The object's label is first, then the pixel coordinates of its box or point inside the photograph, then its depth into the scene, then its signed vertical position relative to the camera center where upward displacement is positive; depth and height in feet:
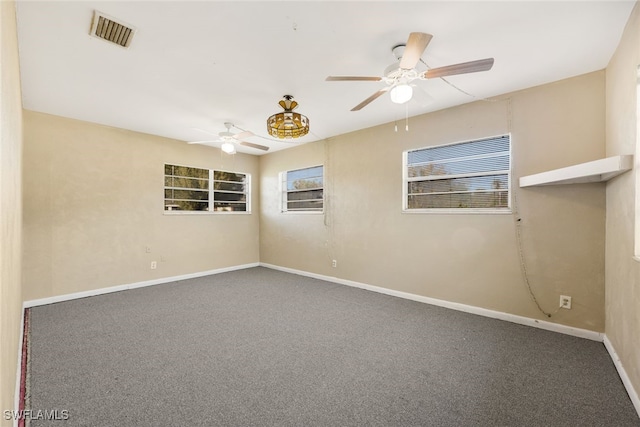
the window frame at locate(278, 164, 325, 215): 19.94 +1.43
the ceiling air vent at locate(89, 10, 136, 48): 6.56 +4.53
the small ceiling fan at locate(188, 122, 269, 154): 13.51 +3.58
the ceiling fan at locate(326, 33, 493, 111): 6.24 +3.63
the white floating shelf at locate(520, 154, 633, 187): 6.44 +0.99
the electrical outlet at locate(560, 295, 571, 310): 9.37 -3.13
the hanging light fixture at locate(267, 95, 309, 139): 10.09 +3.24
